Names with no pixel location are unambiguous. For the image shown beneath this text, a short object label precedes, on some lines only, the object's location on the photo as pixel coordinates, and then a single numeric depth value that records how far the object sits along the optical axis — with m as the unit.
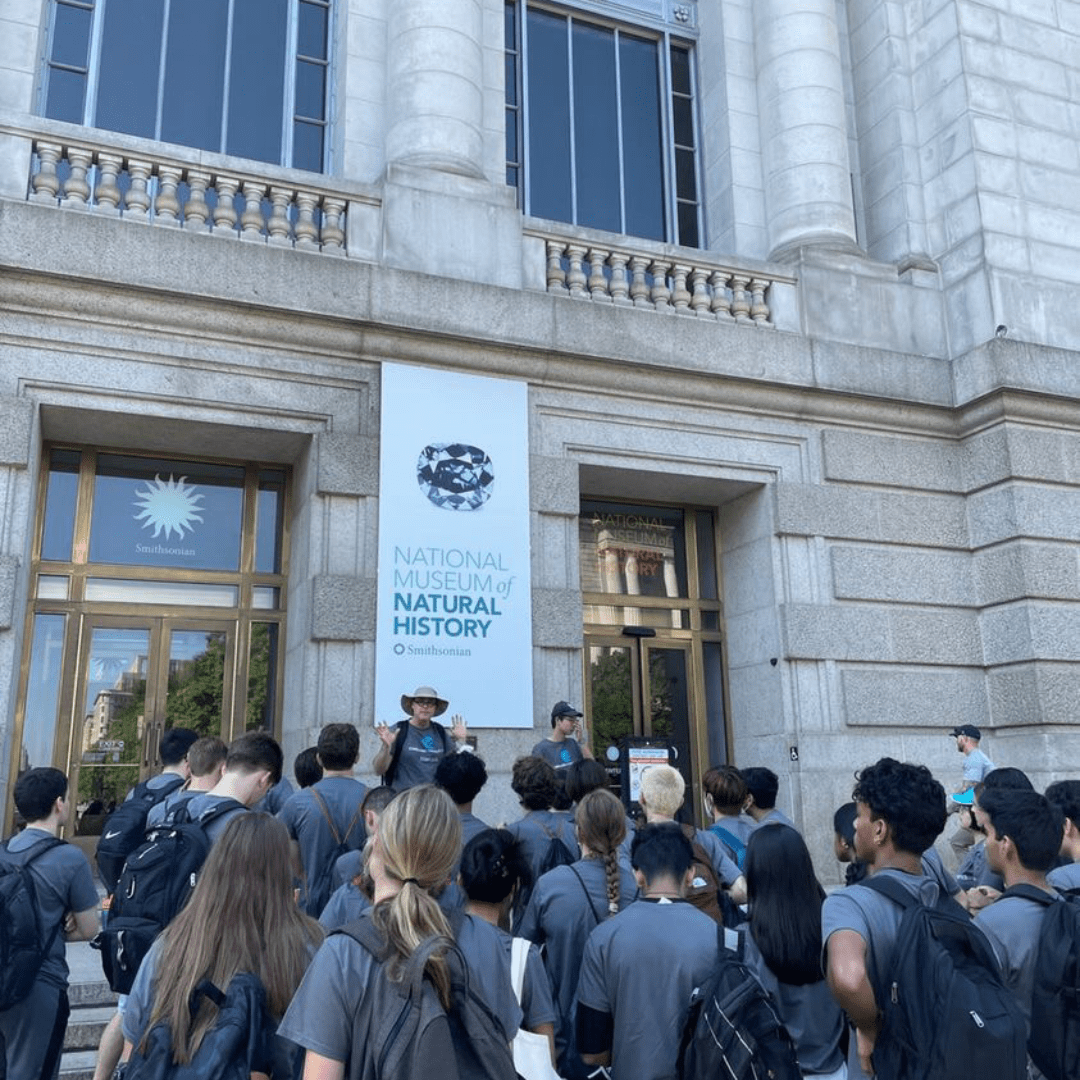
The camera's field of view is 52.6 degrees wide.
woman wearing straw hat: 7.35
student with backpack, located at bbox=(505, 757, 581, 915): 4.88
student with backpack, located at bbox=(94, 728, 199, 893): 4.77
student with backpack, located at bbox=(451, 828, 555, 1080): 3.18
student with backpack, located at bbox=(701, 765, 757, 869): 5.48
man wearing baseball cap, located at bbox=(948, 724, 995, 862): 9.46
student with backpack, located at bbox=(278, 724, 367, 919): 5.30
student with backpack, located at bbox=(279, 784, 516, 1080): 2.32
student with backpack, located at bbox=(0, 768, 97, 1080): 3.92
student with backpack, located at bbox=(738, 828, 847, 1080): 3.62
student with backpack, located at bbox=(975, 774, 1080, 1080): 3.22
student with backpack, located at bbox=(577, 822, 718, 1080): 3.38
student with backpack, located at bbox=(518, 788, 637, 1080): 4.03
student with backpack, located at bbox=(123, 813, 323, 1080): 2.65
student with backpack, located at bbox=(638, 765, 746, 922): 4.46
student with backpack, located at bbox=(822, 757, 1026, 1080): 2.66
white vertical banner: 9.62
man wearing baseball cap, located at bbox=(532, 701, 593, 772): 8.62
